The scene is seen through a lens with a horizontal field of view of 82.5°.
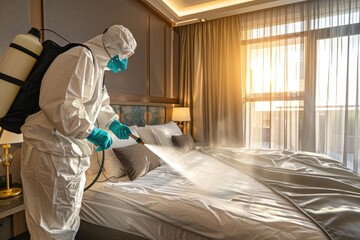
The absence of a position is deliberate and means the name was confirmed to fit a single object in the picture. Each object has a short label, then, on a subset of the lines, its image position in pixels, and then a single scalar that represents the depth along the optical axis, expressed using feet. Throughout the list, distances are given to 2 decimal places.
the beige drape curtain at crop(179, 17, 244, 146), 12.19
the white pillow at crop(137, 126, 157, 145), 7.73
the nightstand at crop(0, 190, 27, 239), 4.19
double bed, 3.46
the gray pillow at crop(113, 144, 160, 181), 5.65
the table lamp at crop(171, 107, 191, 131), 11.97
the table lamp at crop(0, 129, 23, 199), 4.11
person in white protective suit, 3.38
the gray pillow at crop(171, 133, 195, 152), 8.58
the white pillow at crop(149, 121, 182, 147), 8.33
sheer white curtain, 10.22
